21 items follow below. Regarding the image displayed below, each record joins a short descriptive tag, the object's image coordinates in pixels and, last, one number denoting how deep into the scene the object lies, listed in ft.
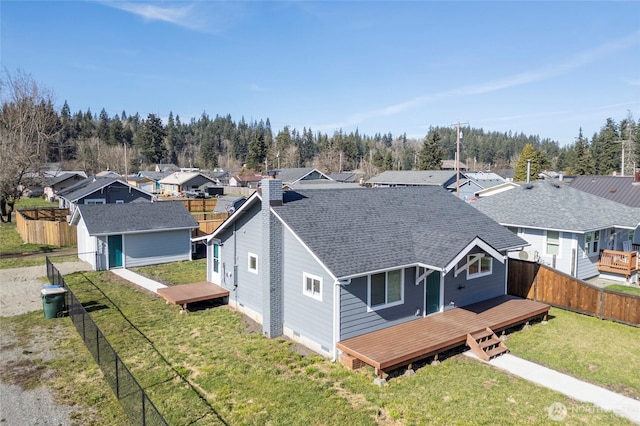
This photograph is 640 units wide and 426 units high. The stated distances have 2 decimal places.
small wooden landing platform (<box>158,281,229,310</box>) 52.95
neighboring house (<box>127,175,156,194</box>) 269.44
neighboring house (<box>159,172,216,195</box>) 250.78
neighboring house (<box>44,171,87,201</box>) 212.43
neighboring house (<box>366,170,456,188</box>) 190.43
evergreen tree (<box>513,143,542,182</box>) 249.34
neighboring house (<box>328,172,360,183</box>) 263.25
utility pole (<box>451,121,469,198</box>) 113.18
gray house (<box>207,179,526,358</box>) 39.83
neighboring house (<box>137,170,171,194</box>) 277.81
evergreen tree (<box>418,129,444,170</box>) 265.75
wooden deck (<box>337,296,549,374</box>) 35.63
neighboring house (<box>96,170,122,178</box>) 220.84
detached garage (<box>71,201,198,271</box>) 78.23
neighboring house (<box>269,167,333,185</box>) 218.59
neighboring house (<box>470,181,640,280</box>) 65.57
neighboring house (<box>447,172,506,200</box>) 182.23
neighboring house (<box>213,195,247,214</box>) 132.38
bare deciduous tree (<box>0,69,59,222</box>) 119.44
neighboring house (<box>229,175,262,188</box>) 273.79
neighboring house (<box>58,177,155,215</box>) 128.88
